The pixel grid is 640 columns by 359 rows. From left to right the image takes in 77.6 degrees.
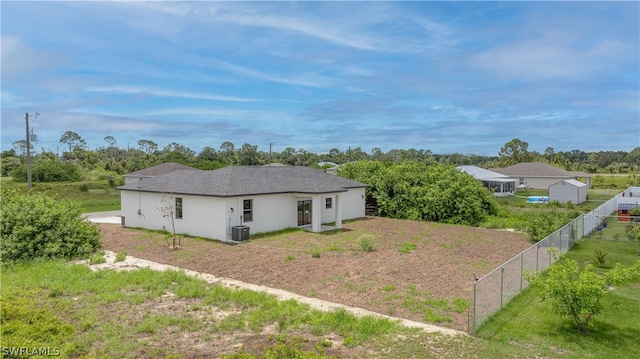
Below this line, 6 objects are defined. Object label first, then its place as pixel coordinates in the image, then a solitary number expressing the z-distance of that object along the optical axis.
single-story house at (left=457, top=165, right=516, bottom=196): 48.25
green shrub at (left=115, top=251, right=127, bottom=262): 15.28
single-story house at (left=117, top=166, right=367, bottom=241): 19.61
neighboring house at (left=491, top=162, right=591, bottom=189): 55.03
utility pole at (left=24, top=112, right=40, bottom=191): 30.53
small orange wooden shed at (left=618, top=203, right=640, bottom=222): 25.03
